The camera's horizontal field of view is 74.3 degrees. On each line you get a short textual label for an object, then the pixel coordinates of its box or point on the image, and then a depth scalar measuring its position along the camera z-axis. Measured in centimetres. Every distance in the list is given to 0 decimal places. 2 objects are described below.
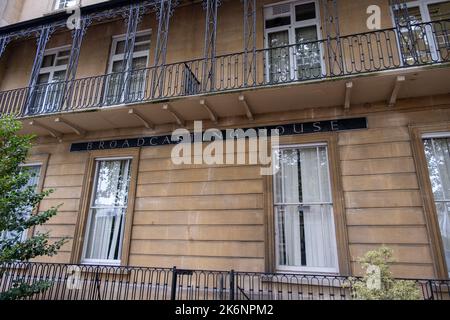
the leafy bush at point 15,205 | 534
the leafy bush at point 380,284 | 420
